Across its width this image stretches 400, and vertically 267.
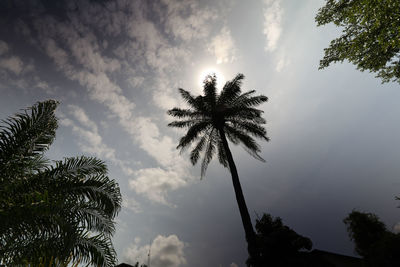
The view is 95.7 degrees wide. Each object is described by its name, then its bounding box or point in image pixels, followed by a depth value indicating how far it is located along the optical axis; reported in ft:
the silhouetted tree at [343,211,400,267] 39.22
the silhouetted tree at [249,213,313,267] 47.73
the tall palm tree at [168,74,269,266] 44.50
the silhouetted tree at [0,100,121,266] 16.11
